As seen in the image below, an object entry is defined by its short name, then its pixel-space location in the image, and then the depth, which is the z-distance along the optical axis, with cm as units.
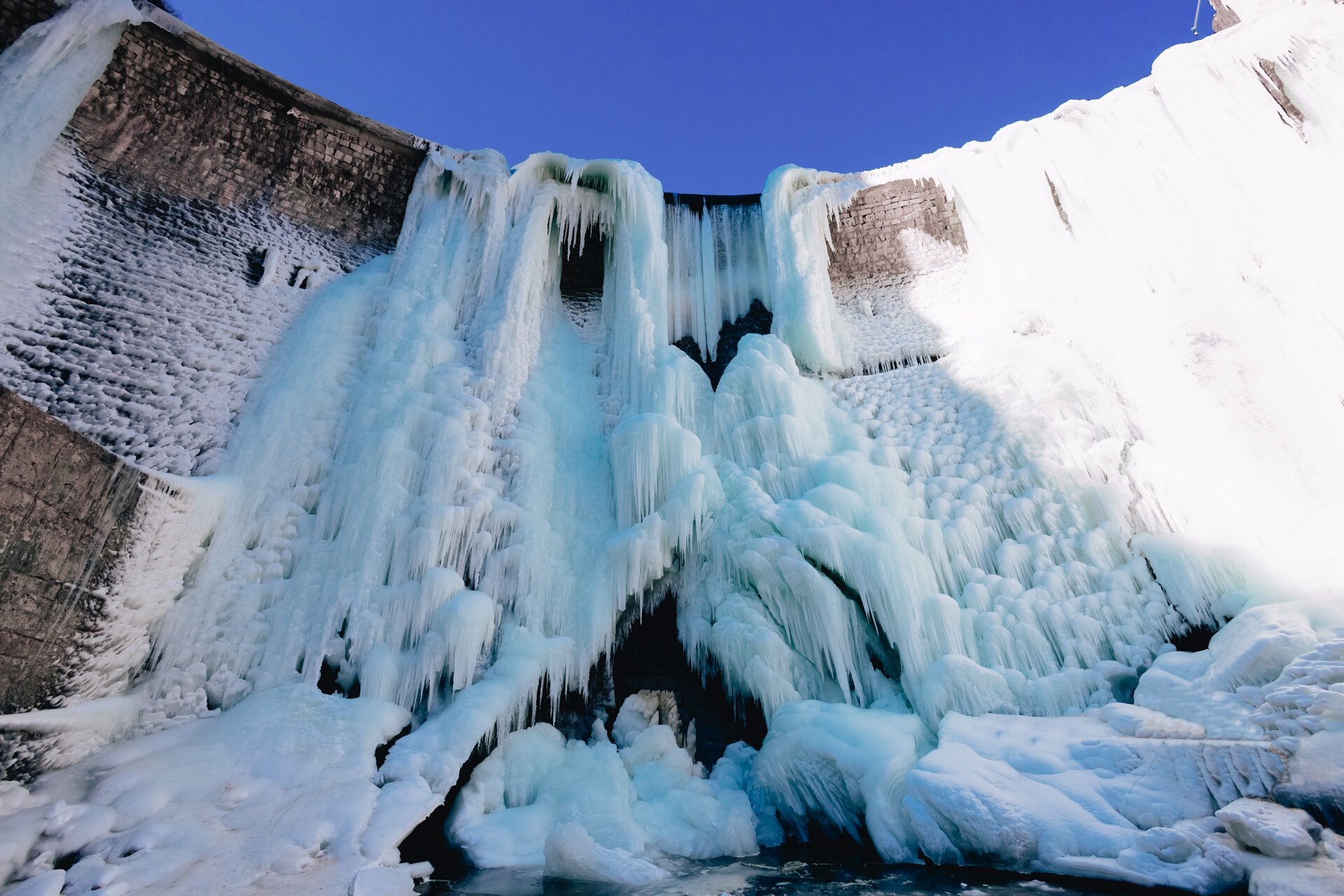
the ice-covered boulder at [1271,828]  265
